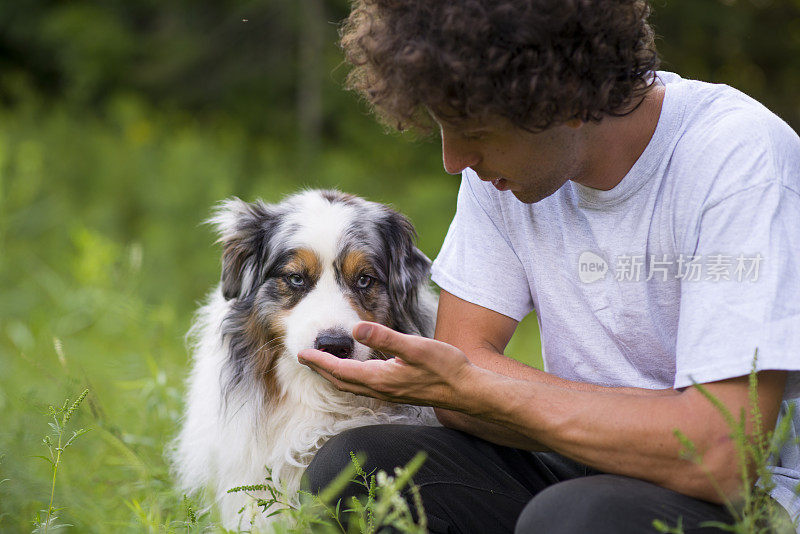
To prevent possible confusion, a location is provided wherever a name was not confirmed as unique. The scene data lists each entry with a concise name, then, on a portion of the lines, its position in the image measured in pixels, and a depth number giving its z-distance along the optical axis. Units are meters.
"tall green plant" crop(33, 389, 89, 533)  1.85
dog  2.03
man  1.75
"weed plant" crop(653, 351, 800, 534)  1.68
